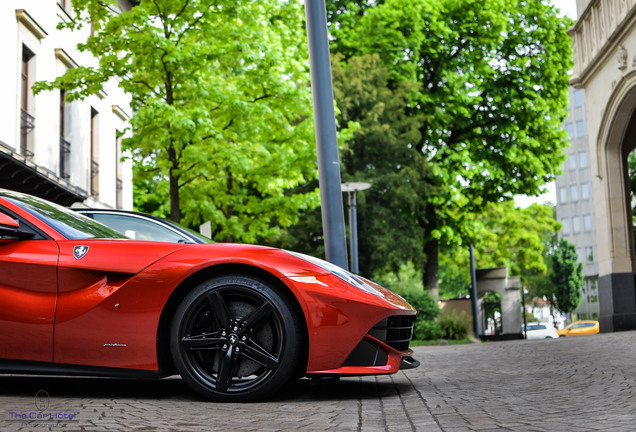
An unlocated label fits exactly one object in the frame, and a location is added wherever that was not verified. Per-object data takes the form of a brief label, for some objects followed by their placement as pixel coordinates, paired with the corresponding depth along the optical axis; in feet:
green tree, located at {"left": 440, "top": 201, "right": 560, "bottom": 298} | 130.62
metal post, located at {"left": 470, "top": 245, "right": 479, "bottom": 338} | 106.52
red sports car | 14.23
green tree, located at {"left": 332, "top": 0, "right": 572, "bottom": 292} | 85.51
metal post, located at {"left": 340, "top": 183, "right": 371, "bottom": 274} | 63.77
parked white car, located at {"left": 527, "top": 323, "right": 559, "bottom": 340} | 146.51
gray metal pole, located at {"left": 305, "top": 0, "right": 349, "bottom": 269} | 25.96
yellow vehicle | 135.74
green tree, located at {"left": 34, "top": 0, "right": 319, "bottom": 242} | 51.11
